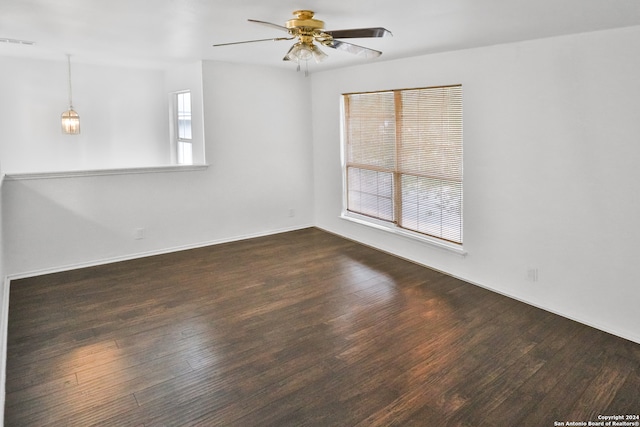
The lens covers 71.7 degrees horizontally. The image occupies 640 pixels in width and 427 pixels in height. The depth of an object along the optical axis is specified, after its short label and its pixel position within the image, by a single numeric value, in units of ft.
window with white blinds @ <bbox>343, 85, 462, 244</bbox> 14.61
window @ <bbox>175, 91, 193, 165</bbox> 20.54
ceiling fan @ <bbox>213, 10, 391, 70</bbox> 9.27
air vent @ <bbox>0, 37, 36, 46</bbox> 13.29
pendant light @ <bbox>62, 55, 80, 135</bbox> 18.20
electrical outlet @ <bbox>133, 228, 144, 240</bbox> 17.21
